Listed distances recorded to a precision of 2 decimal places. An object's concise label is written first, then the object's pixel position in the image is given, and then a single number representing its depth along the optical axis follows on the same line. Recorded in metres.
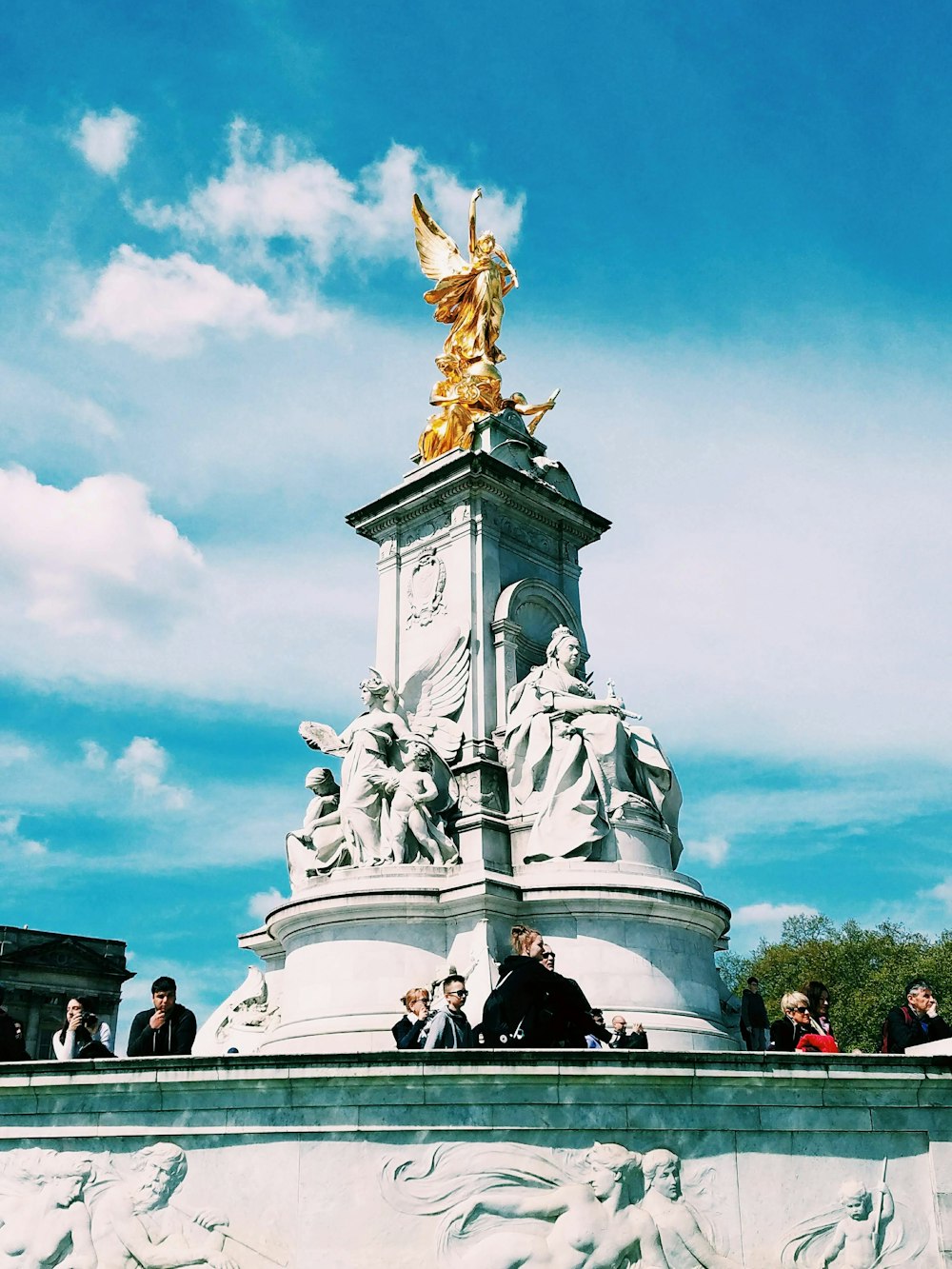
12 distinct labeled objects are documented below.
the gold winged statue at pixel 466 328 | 23.88
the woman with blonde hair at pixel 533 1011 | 9.38
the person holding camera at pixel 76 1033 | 11.55
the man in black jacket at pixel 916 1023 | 10.51
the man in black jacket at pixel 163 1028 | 10.55
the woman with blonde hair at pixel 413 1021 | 10.93
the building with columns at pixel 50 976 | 54.03
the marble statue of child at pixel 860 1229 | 8.59
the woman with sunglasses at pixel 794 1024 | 11.51
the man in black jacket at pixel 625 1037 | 13.06
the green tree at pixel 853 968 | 48.44
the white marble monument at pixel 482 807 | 17.42
